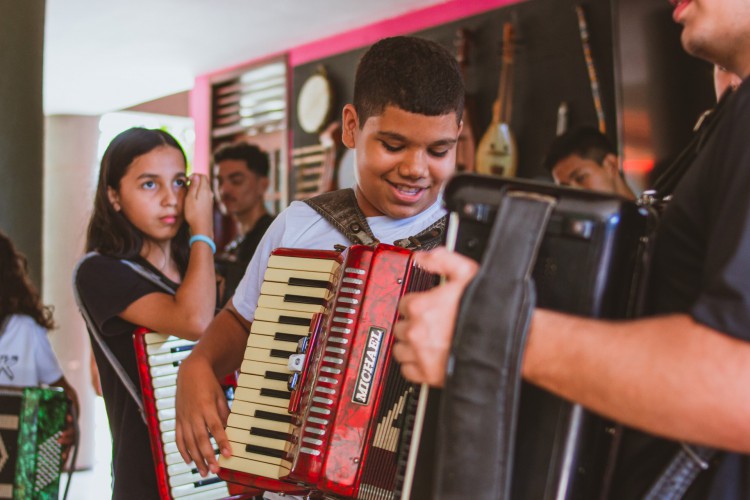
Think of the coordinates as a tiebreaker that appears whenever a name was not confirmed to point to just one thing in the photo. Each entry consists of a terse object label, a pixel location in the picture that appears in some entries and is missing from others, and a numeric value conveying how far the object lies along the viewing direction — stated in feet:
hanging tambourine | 23.31
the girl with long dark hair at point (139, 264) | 8.27
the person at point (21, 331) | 11.75
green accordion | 9.63
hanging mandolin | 17.98
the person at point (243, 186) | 16.04
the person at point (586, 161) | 14.07
